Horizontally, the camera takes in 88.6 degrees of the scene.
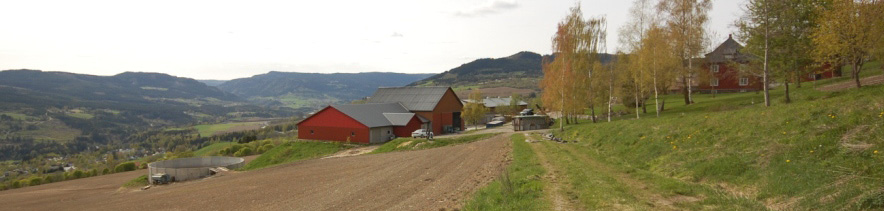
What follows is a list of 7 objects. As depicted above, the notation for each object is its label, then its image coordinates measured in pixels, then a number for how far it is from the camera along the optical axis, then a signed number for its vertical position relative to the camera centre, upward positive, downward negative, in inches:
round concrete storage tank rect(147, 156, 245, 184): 1391.5 -216.3
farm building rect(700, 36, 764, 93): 2014.0 +62.2
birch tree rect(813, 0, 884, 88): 898.1 +107.1
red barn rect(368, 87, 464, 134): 2294.5 -39.1
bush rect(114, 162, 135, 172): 2187.5 -286.8
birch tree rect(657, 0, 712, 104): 1566.2 +227.8
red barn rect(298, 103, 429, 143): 1998.0 -112.8
